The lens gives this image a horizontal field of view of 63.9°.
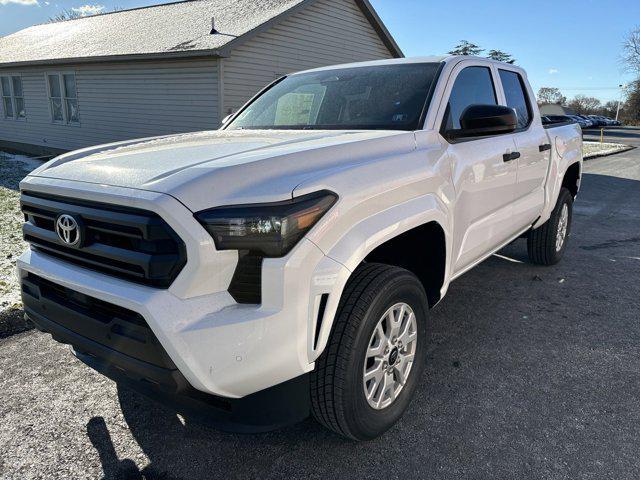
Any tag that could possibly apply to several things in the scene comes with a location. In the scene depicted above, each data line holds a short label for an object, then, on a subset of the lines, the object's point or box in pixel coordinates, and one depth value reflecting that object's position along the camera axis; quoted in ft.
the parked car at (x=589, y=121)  173.41
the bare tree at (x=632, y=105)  242.62
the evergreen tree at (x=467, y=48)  186.02
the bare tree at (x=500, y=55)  202.13
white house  39.14
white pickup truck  6.17
